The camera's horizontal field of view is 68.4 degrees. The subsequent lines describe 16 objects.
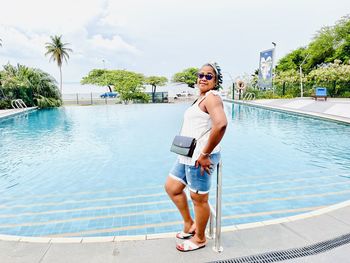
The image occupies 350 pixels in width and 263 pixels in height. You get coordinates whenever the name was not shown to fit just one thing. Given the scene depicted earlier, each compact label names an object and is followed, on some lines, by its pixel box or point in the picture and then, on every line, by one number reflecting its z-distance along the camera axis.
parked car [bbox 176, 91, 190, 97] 44.14
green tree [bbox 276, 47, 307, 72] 35.84
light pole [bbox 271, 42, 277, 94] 22.14
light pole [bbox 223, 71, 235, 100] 25.02
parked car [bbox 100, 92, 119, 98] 41.88
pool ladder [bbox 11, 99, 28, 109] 18.25
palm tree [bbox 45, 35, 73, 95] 34.09
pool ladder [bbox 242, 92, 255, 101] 24.72
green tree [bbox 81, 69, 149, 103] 29.08
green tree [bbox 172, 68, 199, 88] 50.75
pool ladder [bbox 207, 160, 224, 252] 2.09
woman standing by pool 1.89
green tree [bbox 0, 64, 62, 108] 18.80
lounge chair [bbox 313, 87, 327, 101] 19.92
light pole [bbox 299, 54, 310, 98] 23.70
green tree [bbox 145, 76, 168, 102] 39.72
